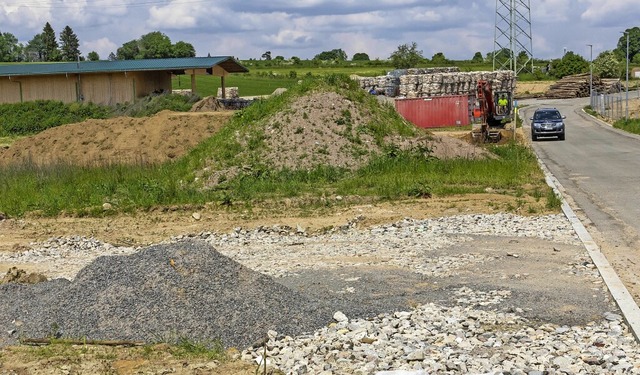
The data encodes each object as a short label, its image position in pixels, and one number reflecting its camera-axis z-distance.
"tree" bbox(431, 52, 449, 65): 108.35
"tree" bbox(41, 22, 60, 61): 124.53
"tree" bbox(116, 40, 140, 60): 112.06
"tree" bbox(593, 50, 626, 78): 104.42
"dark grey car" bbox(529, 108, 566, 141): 42.50
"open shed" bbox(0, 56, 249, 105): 50.41
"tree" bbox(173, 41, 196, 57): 109.36
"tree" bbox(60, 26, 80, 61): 126.25
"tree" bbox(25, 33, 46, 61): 124.80
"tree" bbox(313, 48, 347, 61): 143.07
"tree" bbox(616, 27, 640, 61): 156.51
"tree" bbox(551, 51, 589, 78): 107.00
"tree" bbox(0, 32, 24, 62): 116.06
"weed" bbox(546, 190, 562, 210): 18.70
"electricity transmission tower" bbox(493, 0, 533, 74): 72.25
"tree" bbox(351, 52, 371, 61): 144.90
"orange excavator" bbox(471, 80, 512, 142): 39.41
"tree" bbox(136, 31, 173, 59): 106.00
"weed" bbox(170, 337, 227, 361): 8.56
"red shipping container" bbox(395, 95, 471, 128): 50.22
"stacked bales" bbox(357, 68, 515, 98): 61.34
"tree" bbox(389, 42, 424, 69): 96.75
